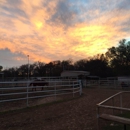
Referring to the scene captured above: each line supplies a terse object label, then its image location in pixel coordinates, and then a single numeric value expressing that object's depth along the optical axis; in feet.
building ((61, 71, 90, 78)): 106.82
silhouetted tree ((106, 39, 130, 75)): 119.66
